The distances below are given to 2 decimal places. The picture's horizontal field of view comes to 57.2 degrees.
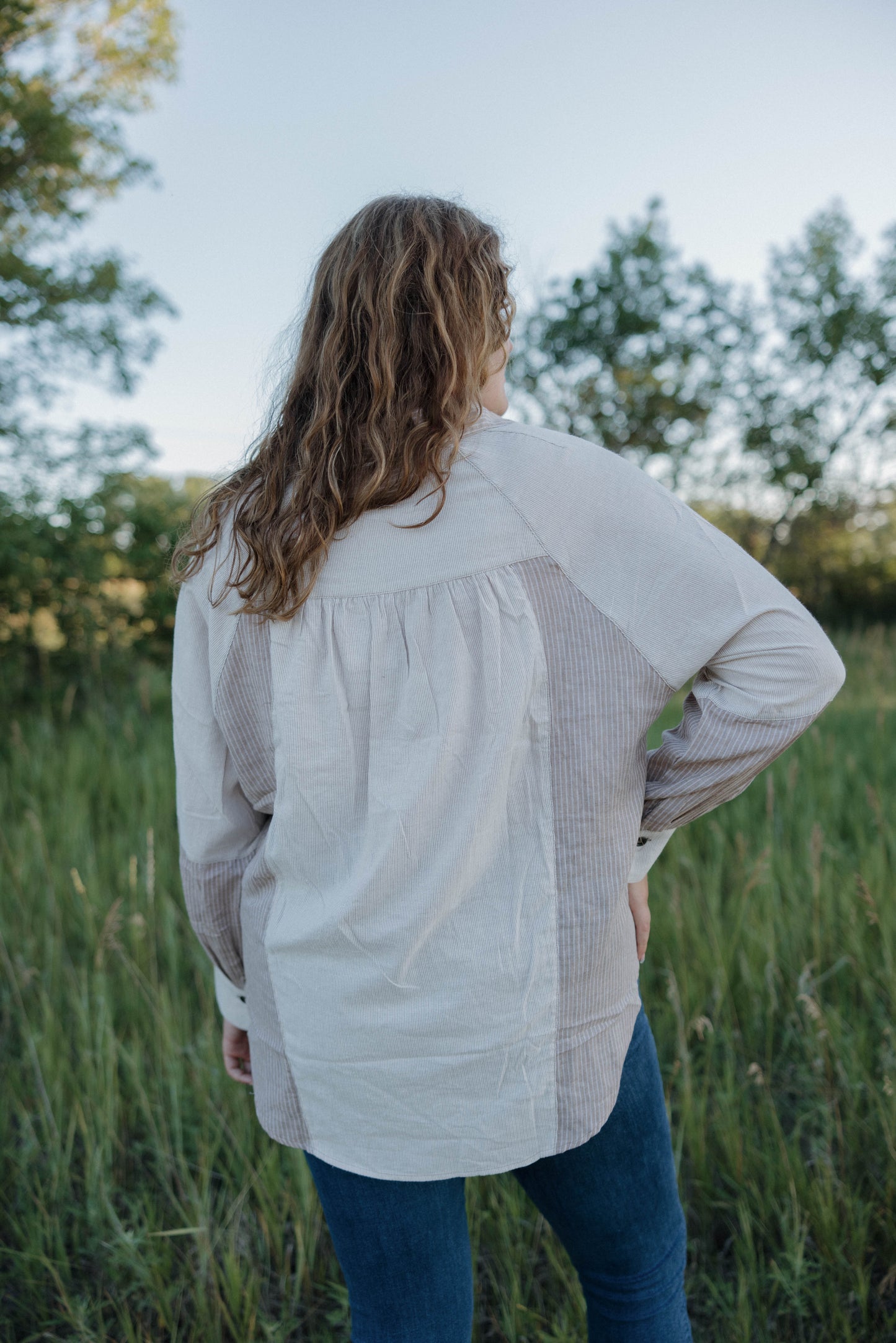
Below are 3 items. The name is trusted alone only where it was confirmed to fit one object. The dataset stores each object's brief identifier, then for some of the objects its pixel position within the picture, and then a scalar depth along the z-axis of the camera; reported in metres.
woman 0.90
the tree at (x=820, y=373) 12.32
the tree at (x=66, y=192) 5.11
